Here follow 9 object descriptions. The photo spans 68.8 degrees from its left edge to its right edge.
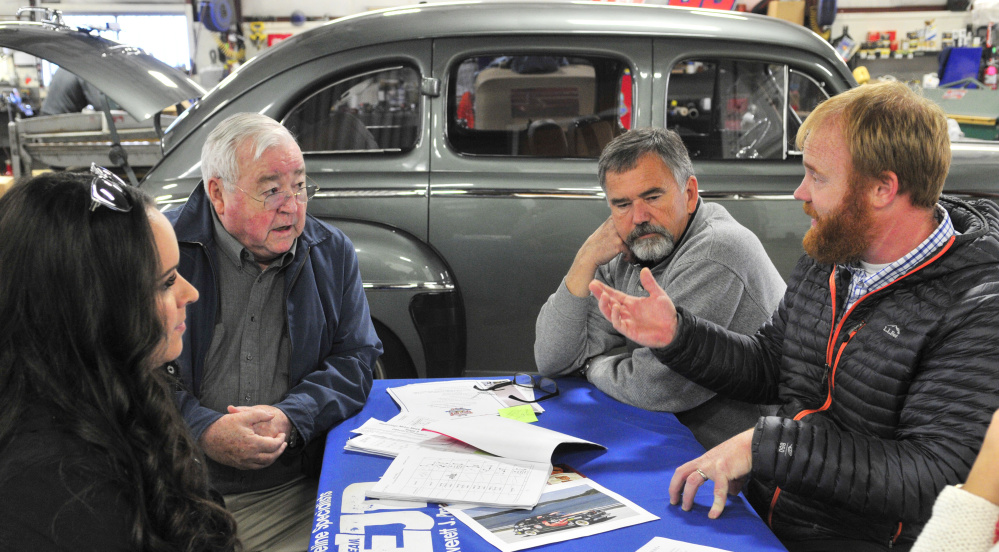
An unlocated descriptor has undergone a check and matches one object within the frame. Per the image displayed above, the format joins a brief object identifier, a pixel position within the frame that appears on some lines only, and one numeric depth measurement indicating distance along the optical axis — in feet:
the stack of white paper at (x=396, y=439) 5.47
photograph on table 4.26
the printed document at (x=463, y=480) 4.65
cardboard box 25.21
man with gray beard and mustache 6.85
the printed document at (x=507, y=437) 5.21
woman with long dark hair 3.22
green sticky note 6.18
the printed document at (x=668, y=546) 4.11
